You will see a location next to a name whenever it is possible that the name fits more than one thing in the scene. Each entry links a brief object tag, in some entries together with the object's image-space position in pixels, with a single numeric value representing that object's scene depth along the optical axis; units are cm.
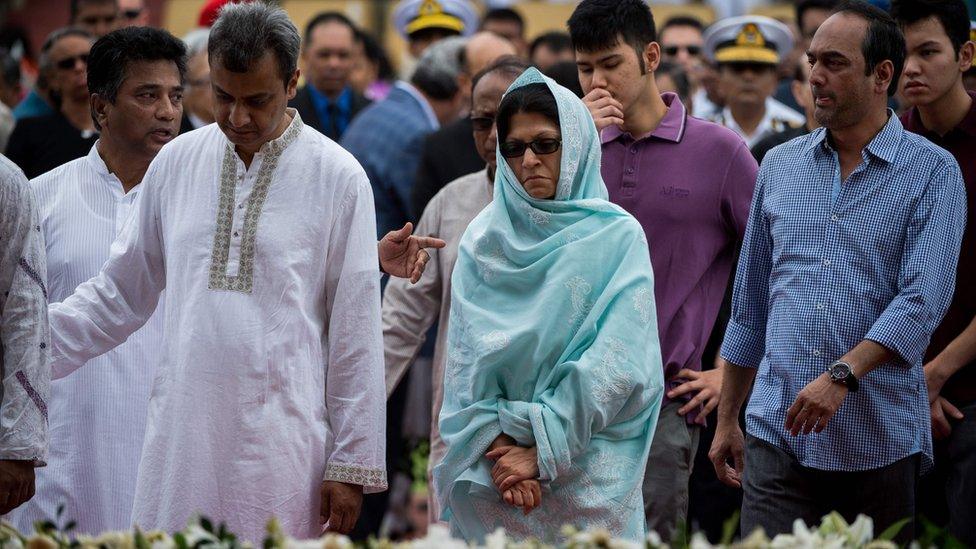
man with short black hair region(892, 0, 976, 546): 1124
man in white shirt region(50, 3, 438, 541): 974
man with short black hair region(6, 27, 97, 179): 1540
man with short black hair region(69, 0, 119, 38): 2106
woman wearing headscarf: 966
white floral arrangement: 720
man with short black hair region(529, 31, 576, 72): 2105
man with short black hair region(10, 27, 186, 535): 1098
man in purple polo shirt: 1149
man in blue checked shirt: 1027
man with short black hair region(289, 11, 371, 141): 1962
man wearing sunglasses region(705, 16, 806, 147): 1853
